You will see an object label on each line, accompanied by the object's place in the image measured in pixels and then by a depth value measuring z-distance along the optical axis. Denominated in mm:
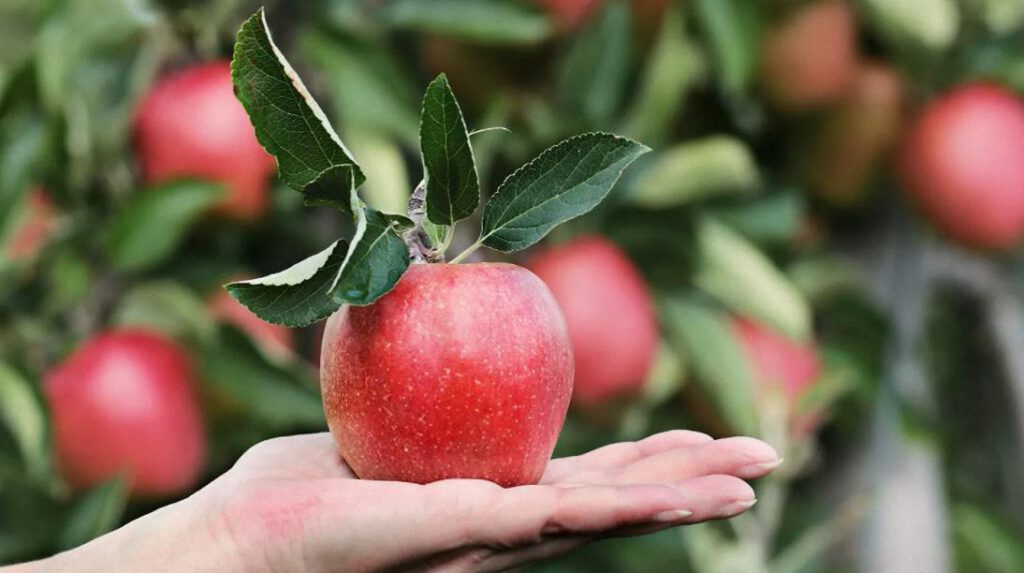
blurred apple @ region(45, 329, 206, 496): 1748
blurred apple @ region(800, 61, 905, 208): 1893
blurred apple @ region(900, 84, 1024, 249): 1872
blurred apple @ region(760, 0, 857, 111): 1843
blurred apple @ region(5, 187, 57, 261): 1789
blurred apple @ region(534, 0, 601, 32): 1807
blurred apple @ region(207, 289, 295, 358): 1774
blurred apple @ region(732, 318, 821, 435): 1839
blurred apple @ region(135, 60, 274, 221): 1771
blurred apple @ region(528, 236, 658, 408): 1770
